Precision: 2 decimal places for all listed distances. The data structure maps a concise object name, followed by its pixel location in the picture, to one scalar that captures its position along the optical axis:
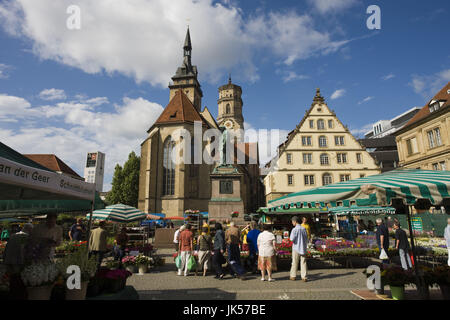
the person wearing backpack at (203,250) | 8.69
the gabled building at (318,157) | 33.69
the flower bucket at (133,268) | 9.01
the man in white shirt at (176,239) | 12.08
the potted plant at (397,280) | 4.96
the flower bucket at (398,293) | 4.98
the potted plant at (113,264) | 8.67
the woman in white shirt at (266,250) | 7.54
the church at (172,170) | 33.88
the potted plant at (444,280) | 4.58
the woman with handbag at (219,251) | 8.16
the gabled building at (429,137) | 27.02
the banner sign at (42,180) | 3.40
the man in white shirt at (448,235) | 8.46
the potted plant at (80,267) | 3.60
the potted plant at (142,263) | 8.93
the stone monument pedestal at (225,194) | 17.21
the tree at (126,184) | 43.47
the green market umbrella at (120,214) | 11.83
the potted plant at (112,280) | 4.15
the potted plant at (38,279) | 3.32
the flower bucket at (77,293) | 3.57
